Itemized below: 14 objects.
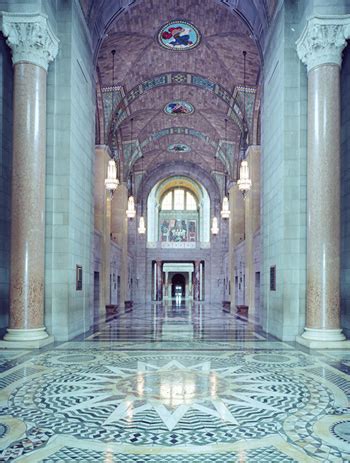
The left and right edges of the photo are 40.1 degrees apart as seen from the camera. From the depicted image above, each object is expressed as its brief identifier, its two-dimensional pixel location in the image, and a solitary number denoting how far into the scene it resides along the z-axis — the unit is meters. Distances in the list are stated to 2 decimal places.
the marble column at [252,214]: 19.38
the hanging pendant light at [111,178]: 16.55
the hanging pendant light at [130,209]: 23.64
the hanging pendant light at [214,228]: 29.00
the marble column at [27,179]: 8.49
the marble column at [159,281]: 35.53
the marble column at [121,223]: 26.06
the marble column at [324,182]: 8.57
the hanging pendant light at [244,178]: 16.31
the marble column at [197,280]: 36.37
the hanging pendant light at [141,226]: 27.88
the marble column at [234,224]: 26.31
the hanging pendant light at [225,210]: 24.42
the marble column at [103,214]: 18.92
